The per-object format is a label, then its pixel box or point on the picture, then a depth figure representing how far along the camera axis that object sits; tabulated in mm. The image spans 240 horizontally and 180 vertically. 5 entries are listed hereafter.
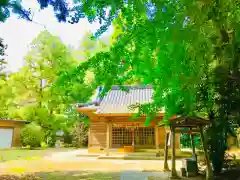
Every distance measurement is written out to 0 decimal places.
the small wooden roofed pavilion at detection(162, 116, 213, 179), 7073
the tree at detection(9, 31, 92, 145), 22359
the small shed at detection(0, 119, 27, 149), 23006
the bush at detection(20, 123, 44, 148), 21062
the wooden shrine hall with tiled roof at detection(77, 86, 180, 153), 16688
